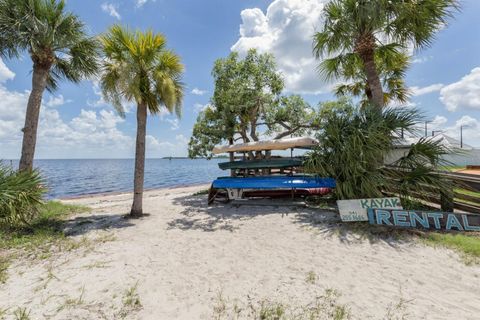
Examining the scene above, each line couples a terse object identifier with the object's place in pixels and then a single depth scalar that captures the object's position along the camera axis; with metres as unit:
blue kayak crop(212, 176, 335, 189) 7.01
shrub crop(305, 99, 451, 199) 5.97
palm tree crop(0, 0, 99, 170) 6.52
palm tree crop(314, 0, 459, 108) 6.87
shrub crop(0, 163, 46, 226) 5.55
